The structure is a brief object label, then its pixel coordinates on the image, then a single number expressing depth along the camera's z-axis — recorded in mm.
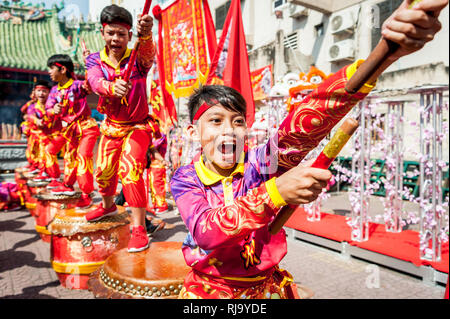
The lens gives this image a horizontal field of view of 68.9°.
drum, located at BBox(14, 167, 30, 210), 6918
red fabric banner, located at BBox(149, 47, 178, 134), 3736
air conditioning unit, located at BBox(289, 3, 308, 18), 14008
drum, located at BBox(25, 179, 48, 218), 5852
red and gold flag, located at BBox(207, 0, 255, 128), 2670
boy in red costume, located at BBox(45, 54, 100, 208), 3713
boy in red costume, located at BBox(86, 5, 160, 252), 2615
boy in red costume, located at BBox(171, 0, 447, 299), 1000
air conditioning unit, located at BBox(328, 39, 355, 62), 12125
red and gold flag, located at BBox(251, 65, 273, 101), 12539
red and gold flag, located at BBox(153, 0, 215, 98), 3691
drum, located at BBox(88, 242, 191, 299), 2047
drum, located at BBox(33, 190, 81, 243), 4602
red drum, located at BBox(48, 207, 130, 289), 3234
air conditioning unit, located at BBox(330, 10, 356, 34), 12164
